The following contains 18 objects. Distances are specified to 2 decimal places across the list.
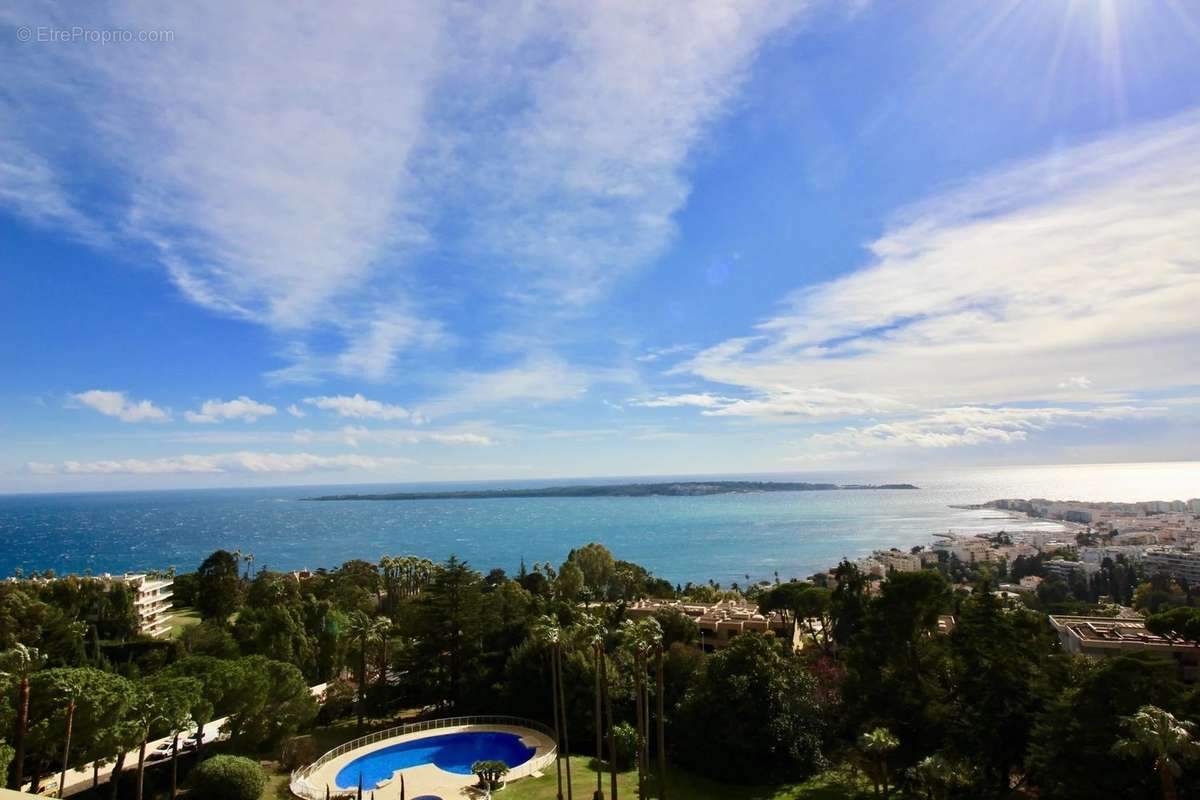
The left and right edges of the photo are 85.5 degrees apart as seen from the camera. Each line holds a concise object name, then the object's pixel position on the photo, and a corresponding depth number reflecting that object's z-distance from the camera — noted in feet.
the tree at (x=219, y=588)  210.18
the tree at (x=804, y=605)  174.22
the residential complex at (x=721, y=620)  182.60
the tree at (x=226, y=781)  81.92
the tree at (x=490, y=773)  89.71
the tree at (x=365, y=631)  127.95
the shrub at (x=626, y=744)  103.60
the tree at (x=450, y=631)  133.28
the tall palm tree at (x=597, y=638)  82.02
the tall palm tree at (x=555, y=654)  89.69
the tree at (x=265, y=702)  97.40
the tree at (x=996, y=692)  79.66
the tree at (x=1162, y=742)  51.25
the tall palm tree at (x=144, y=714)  75.82
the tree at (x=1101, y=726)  61.93
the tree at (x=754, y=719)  96.94
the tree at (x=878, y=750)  76.43
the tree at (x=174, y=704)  80.02
